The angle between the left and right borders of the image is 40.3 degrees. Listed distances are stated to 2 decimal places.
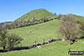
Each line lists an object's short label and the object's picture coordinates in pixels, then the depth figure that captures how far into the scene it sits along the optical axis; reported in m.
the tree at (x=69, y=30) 48.91
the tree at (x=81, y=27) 59.44
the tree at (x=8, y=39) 39.31
